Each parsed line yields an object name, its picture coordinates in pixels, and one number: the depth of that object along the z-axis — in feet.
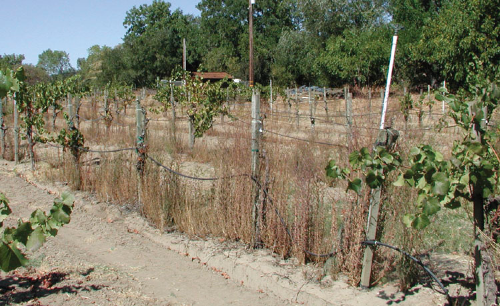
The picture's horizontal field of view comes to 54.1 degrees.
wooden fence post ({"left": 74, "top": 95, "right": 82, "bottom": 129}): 30.38
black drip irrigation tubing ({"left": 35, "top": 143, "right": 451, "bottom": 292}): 12.05
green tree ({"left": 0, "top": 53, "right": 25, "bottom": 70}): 174.38
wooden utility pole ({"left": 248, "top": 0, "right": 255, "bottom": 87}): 92.20
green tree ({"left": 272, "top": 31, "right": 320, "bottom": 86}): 137.08
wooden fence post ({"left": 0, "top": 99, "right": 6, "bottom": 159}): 36.70
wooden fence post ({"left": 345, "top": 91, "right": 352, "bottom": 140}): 27.91
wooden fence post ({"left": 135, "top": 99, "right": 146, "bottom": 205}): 21.20
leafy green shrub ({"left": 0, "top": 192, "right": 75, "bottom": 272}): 10.65
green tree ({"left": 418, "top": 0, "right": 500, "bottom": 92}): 77.56
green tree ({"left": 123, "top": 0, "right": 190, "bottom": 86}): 161.99
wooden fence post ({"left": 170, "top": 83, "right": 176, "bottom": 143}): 37.60
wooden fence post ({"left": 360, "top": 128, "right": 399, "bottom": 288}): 12.55
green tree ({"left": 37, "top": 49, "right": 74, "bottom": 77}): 301.63
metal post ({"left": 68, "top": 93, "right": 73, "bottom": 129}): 27.94
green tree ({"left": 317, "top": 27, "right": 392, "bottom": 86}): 101.14
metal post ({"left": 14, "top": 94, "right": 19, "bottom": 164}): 33.76
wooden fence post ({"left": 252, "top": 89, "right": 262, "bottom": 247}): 16.17
